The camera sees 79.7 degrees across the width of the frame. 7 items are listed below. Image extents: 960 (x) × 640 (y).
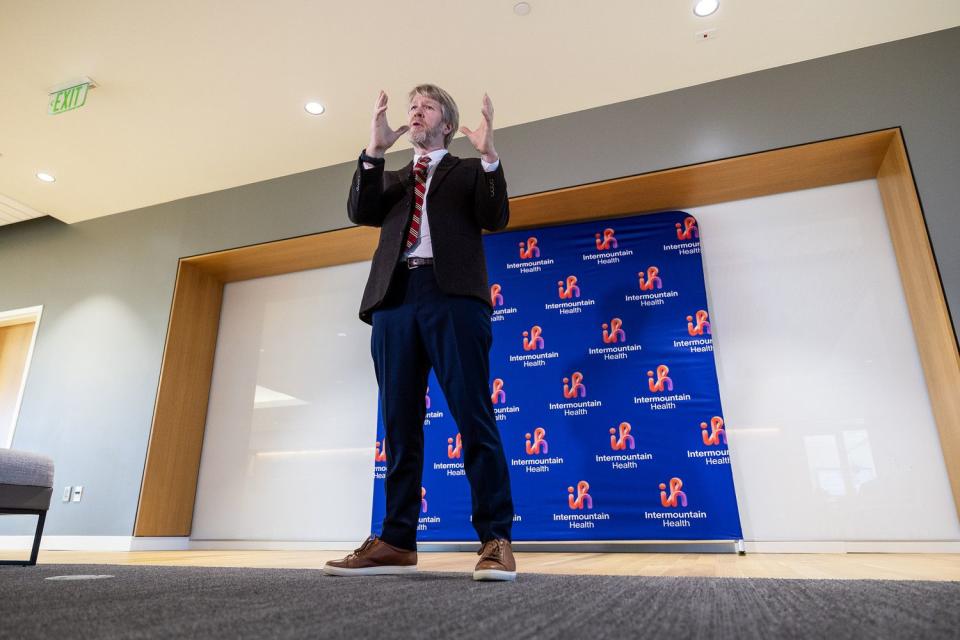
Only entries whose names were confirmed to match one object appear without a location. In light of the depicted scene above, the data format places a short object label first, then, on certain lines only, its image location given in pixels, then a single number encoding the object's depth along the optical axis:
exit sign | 3.26
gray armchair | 1.98
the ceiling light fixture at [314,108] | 3.43
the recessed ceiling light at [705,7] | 2.75
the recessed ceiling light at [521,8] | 2.77
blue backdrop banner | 2.93
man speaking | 1.48
